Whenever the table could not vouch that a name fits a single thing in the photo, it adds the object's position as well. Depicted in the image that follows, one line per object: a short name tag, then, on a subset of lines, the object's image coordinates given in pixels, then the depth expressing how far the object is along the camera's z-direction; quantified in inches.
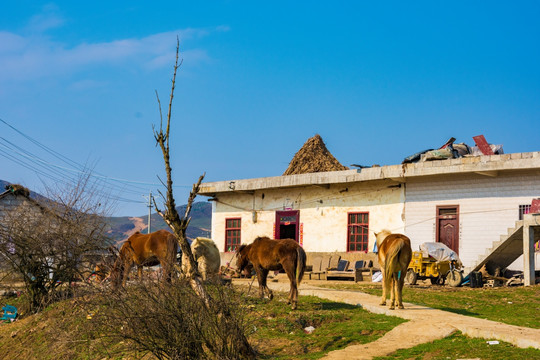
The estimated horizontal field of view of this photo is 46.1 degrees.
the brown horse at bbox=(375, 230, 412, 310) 518.6
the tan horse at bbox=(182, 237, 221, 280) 677.9
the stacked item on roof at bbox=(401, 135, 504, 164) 944.9
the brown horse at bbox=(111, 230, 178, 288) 605.9
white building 862.5
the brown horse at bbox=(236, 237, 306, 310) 536.1
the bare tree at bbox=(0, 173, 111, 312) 716.7
